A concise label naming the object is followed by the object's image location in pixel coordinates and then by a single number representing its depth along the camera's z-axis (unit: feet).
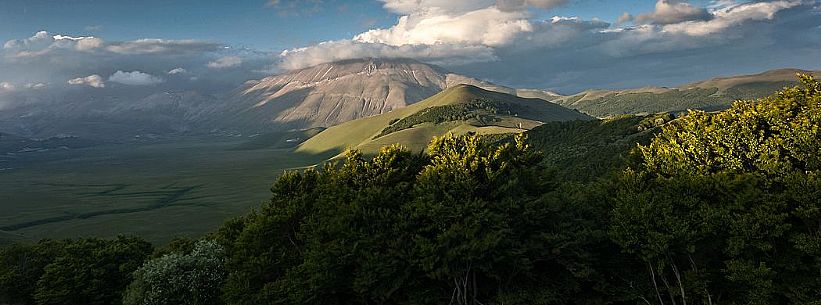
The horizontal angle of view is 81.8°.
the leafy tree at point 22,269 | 185.57
